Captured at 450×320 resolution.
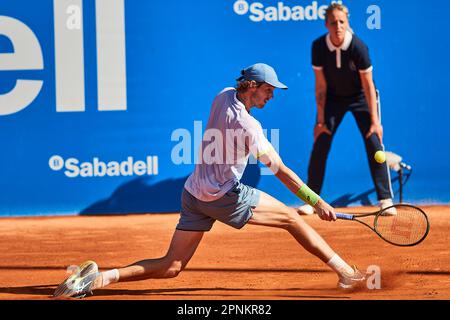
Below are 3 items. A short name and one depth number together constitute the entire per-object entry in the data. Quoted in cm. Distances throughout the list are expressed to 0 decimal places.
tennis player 1037
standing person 1820
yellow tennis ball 1819
